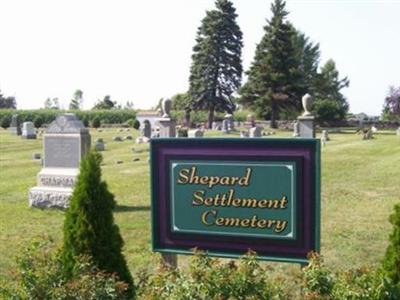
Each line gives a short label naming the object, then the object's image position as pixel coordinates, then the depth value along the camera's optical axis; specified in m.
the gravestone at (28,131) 40.76
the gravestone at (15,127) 45.72
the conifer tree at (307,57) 73.50
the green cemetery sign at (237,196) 5.12
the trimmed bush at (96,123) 64.56
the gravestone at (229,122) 47.60
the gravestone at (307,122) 16.36
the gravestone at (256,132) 31.61
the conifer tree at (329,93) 63.84
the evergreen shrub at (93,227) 5.16
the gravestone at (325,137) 35.50
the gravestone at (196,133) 28.89
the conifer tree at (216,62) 63.18
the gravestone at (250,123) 51.11
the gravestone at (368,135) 38.97
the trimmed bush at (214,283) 3.93
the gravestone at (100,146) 29.41
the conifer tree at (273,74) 56.88
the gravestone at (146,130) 37.06
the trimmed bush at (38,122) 62.03
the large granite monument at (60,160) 12.13
